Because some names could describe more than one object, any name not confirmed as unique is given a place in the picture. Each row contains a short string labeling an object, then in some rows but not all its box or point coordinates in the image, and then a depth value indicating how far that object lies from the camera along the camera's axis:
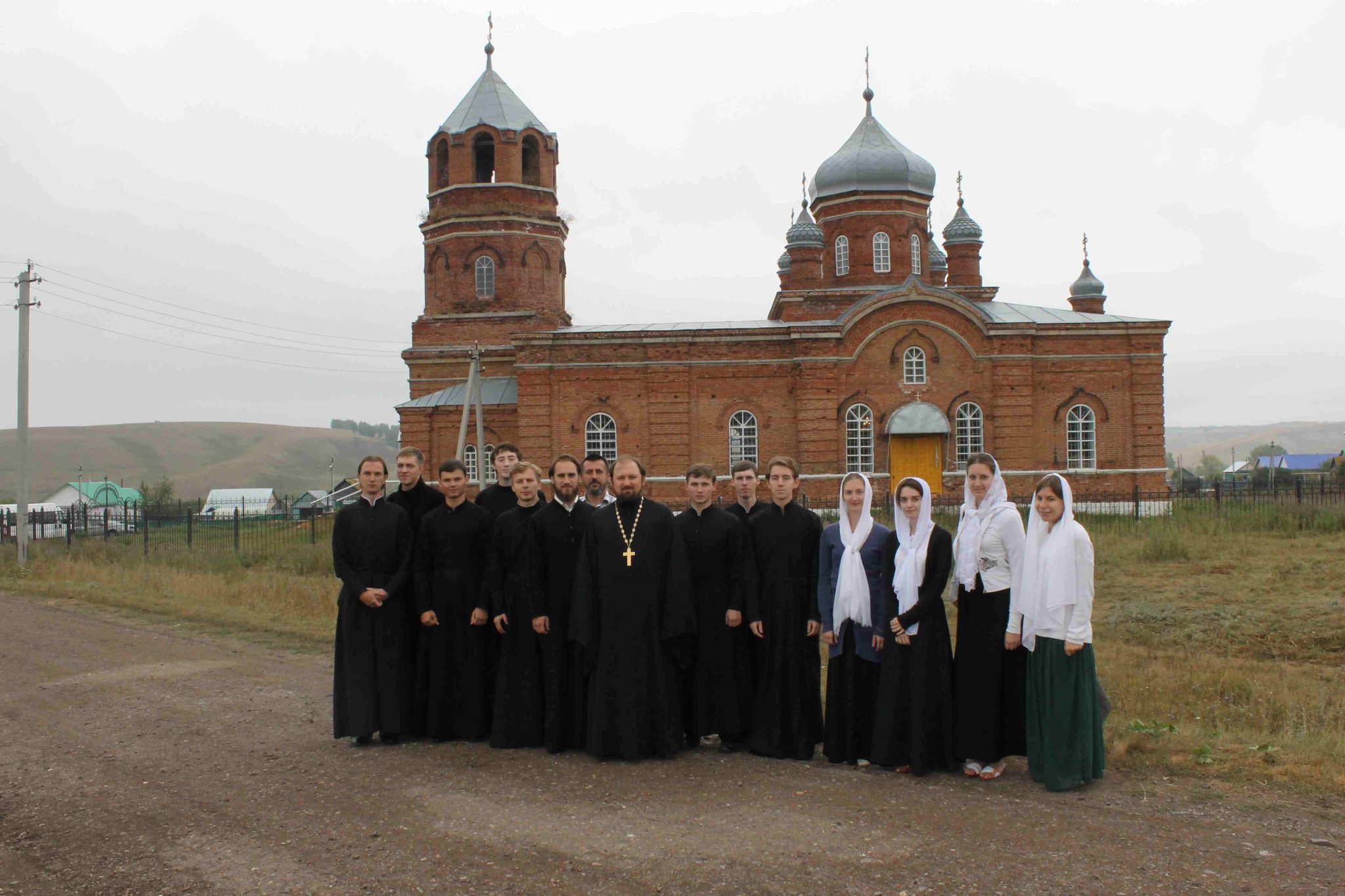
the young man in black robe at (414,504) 6.40
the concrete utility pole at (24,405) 18.45
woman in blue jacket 5.73
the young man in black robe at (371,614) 6.18
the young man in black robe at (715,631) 6.12
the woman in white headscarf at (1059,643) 5.17
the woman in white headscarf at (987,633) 5.44
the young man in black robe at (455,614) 6.35
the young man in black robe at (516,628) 6.18
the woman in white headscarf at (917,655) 5.50
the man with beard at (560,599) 6.09
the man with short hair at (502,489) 6.84
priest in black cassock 5.88
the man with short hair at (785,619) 5.93
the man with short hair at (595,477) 6.20
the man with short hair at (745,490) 6.14
